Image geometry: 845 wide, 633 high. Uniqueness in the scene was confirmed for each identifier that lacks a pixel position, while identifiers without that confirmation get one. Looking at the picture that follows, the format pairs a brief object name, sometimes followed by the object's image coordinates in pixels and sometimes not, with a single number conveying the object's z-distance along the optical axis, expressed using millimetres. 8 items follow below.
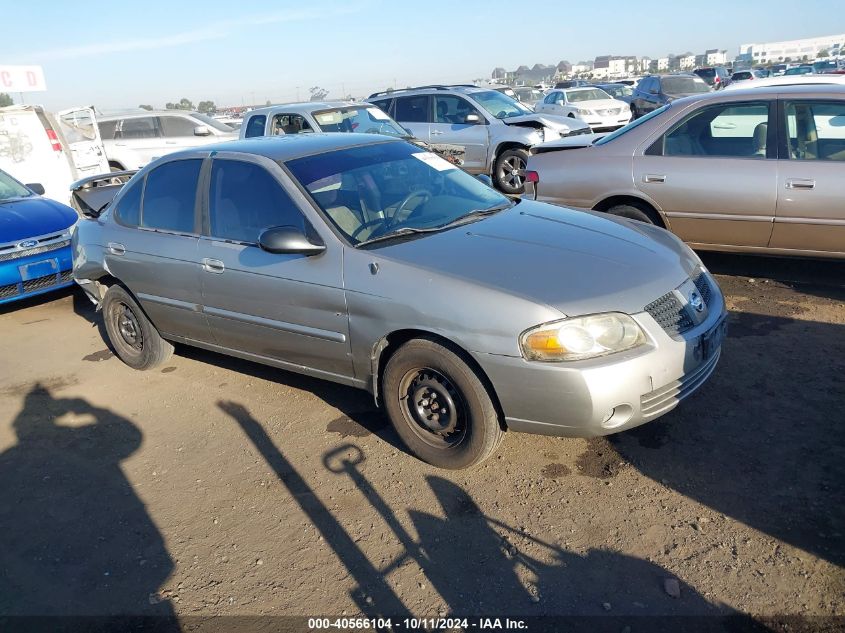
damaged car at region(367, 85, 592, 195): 10977
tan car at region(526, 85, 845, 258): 5238
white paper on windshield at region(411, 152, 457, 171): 4574
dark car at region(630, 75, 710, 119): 20548
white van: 9578
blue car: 6512
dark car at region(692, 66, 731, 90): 28641
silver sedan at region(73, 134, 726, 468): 3115
